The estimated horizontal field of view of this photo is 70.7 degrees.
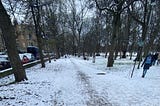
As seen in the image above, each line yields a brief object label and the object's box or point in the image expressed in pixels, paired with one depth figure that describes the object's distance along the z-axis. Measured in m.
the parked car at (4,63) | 11.60
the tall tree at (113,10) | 11.24
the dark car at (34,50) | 24.50
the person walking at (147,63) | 7.57
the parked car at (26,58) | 15.83
